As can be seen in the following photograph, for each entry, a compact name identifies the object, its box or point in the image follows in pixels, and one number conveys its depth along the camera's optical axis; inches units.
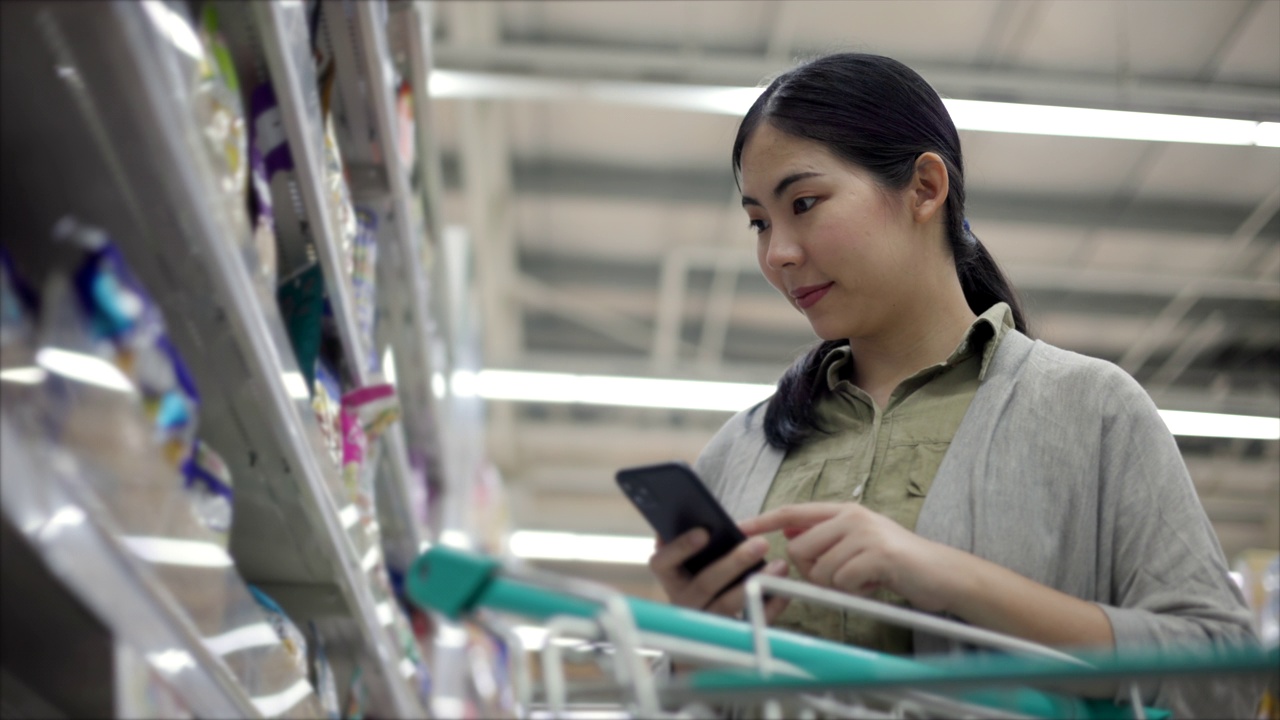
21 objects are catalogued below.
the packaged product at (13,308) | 46.4
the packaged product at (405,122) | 111.0
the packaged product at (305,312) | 83.5
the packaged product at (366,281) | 98.1
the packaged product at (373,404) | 96.3
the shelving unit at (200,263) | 49.0
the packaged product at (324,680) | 90.7
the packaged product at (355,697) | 103.0
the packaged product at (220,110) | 58.7
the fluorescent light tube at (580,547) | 412.5
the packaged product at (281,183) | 75.5
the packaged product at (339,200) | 86.5
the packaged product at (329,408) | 85.7
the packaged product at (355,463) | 93.2
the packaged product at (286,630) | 77.4
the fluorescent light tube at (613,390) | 290.8
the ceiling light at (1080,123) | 172.4
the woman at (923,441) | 41.4
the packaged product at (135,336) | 51.1
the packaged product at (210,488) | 62.4
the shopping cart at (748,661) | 27.5
